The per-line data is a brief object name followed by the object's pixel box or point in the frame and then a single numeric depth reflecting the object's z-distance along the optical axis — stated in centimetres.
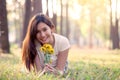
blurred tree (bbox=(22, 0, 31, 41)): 1424
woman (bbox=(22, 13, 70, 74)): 527
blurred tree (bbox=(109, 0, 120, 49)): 2486
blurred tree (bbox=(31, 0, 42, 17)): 1066
